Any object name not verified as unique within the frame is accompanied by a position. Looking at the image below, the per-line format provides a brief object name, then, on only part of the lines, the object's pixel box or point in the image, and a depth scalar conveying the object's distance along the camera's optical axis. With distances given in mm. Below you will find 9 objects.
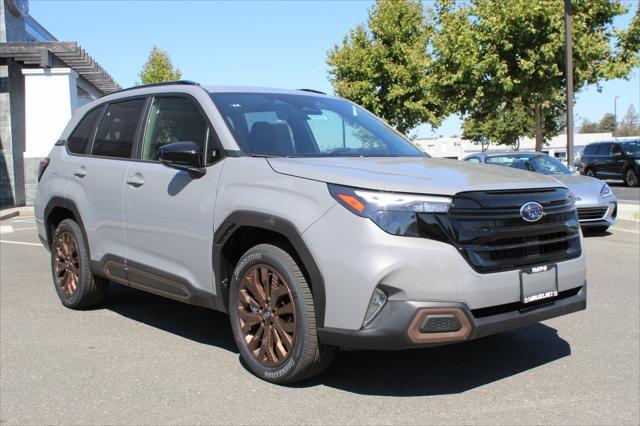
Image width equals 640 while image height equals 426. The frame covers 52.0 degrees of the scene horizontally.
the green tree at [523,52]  18375
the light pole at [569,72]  15961
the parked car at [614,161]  25000
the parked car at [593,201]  10305
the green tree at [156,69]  38938
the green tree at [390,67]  28672
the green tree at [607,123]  141500
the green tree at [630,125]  122875
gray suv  3350
